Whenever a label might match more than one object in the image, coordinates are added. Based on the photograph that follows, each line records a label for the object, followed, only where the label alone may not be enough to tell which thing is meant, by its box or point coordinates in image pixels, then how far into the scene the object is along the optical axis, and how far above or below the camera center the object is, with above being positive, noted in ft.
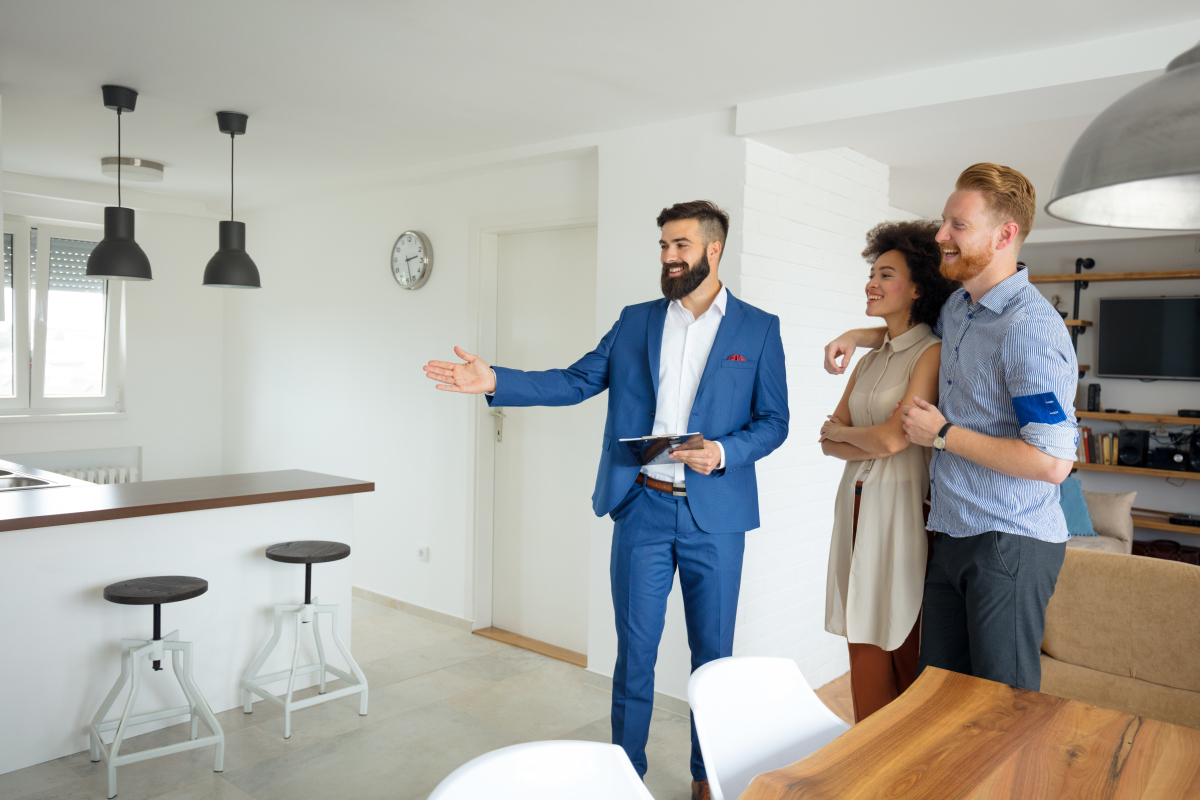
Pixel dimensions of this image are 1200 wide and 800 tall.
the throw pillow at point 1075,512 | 16.72 -2.35
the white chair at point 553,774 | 3.63 -1.77
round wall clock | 14.82 +2.23
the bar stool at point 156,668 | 8.55 -3.19
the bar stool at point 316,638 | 10.14 -3.33
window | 17.21 +1.04
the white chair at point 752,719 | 4.59 -1.95
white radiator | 17.48 -2.05
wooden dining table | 3.74 -1.77
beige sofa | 8.39 -2.53
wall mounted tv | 18.94 +1.36
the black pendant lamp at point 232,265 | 12.60 +1.76
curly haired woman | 6.46 -0.72
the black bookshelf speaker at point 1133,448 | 19.25 -1.19
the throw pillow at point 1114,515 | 17.13 -2.47
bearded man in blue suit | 7.72 -0.46
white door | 13.25 -1.17
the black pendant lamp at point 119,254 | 11.68 +1.76
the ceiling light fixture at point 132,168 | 14.61 +3.73
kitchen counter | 9.01 -2.39
